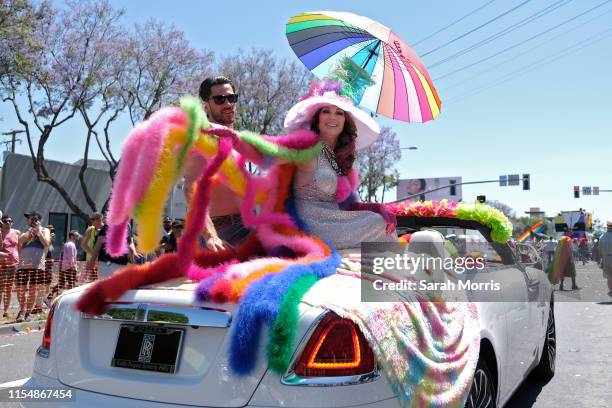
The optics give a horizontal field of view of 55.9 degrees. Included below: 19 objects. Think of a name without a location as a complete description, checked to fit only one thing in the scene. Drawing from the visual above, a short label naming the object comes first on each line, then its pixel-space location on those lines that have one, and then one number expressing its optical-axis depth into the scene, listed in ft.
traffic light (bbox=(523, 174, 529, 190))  119.34
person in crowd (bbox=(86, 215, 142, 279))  27.17
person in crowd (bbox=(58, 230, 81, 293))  34.73
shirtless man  9.78
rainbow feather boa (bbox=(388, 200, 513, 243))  12.83
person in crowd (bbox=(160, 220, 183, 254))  28.38
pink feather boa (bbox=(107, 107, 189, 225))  8.01
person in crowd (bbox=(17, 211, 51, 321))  30.14
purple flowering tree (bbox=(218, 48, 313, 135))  91.86
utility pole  82.17
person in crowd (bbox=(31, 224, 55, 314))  31.20
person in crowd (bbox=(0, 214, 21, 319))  29.96
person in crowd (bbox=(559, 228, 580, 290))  49.14
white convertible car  6.67
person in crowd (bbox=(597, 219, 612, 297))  41.06
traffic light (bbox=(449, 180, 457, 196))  217.97
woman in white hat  10.53
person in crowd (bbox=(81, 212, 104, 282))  31.04
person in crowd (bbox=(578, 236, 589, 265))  105.08
